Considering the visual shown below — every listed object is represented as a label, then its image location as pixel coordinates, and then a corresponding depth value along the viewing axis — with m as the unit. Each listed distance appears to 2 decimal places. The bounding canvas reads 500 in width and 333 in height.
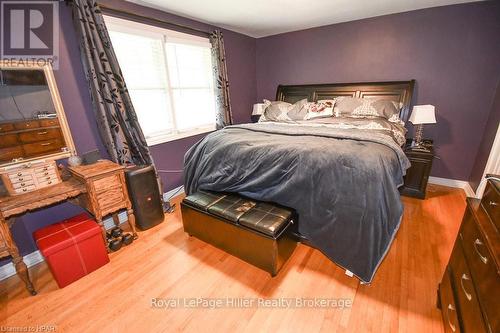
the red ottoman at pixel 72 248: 1.64
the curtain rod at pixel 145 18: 2.25
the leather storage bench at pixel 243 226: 1.62
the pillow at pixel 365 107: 2.89
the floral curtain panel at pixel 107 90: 2.04
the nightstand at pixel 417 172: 2.65
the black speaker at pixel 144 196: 2.19
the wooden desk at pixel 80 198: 1.56
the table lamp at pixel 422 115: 2.68
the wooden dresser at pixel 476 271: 0.78
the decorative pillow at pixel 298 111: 3.32
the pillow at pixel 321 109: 3.20
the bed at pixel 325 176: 1.56
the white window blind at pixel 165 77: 2.54
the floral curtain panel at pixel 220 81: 3.35
